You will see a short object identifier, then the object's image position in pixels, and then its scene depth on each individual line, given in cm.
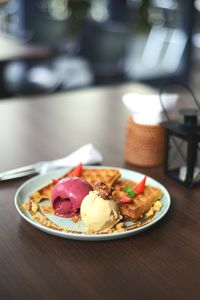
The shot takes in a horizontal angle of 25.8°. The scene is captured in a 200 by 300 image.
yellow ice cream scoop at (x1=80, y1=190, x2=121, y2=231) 79
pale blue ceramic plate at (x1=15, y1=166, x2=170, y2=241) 78
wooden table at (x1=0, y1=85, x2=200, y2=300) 67
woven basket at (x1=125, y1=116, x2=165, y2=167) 113
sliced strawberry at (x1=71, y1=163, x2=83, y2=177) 100
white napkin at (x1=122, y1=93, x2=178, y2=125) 112
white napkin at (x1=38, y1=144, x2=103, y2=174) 110
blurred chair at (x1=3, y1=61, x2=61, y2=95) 226
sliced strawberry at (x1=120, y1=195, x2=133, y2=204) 87
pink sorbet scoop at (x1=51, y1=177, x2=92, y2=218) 85
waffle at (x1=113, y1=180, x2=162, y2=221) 84
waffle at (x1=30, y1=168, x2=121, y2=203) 93
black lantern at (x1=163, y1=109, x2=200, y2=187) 98
